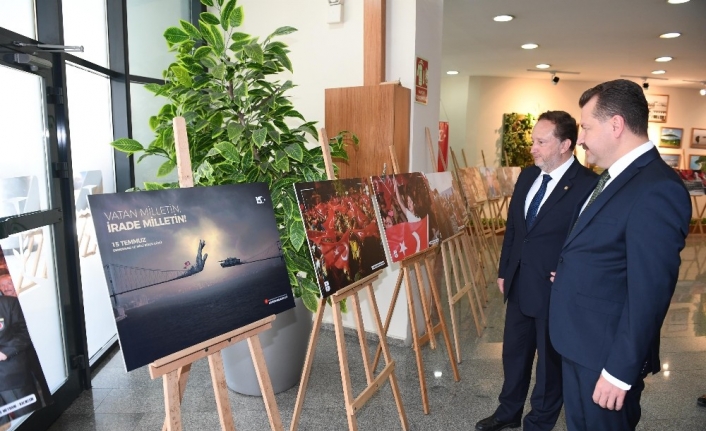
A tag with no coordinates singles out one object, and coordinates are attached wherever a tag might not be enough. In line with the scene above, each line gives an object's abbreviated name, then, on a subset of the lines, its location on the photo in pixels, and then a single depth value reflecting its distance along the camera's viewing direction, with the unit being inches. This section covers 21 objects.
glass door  93.8
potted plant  95.6
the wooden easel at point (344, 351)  81.6
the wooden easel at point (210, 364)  60.7
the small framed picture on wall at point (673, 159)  406.6
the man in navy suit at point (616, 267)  54.5
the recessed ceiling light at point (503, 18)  200.2
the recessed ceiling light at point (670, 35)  221.5
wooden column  134.8
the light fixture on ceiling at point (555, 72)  337.8
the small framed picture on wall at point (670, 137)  402.3
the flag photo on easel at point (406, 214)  102.0
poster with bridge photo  57.0
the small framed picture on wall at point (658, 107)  393.4
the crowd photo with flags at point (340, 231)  81.2
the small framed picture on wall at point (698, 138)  406.6
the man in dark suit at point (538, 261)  88.8
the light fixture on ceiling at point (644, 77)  345.1
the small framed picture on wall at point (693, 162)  407.5
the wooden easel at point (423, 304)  105.5
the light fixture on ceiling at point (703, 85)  357.4
